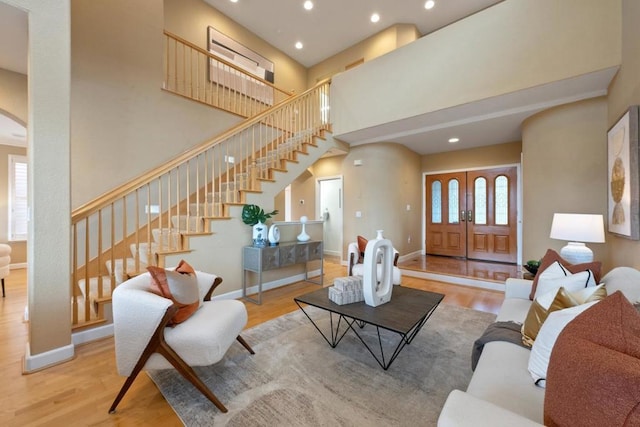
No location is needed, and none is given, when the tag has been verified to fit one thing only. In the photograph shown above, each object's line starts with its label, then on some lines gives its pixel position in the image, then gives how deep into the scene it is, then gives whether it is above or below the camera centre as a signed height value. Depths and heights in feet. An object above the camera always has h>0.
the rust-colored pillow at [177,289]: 5.68 -1.69
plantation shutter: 17.15 +1.21
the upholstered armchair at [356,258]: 12.04 -2.18
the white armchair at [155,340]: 5.06 -2.54
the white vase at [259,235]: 11.44 -0.95
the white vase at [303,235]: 13.33 -1.12
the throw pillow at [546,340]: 3.73 -1.90
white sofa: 2.75 -2.53
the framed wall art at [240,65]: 16.90 +10.99
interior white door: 20.83 +0.12
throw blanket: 5.10 -2.50
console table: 11.10 -2.00
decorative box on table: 7.12 -2.18
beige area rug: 4.99 -3.90
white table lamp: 8.53 -0.69
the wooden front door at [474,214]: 17.90 -0.10
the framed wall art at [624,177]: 6.98 +1.07
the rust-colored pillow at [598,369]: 2.25 -1.51
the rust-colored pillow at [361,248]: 12.73 -1.76
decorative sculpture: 6.88 -1.67
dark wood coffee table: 6.06 -2.53
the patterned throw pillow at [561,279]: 5.45 -1.52
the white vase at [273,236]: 11.79 -1.02
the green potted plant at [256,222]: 11.46 -0.37
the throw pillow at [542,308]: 4.51 -1.80
